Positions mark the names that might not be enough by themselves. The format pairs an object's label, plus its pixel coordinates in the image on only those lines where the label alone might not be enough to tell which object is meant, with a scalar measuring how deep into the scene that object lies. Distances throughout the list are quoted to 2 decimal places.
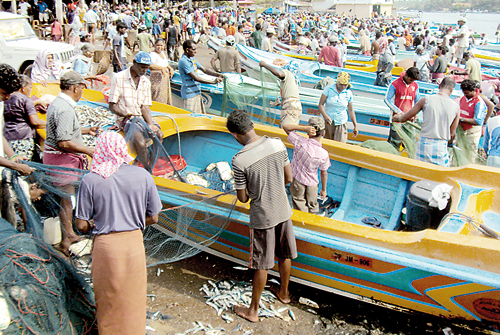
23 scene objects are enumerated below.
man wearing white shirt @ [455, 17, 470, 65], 15.83
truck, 9.91
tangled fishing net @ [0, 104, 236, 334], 2.96
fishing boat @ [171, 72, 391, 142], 7.88
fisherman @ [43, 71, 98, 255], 3.82
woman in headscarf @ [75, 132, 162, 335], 2.68
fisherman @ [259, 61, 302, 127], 6.24
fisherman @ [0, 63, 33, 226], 3.61
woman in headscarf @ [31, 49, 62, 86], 7.50
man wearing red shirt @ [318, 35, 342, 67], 12.92
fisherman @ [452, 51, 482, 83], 10.45
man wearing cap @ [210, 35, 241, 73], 9.35
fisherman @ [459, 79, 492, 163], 5.82
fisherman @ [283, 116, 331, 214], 4.24
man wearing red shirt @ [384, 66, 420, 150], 6.48
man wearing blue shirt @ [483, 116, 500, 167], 4.70
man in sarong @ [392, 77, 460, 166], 5.04
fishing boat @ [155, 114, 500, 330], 3.33
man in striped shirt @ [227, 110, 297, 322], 3.26
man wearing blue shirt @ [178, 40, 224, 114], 7.06
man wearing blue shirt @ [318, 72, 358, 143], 6.21
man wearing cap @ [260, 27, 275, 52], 14.36
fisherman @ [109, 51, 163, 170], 4.64
